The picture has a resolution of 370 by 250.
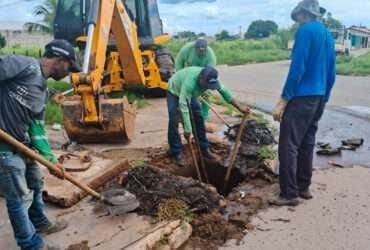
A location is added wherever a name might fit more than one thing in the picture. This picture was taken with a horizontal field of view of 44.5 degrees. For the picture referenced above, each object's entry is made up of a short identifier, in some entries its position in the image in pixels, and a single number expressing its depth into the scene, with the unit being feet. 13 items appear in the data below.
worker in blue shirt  15.19
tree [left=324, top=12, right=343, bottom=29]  179.42
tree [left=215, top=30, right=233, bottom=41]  225.35
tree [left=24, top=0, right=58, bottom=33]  99.04
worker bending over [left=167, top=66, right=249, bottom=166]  17.24
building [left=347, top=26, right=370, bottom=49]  140.05
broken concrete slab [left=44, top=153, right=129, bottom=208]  15.49
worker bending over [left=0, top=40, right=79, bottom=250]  10.75
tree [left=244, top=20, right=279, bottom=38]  224.53
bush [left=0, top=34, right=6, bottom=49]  107.60
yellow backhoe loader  20.79
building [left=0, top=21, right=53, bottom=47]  135.64
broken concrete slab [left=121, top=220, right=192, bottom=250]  12.41
